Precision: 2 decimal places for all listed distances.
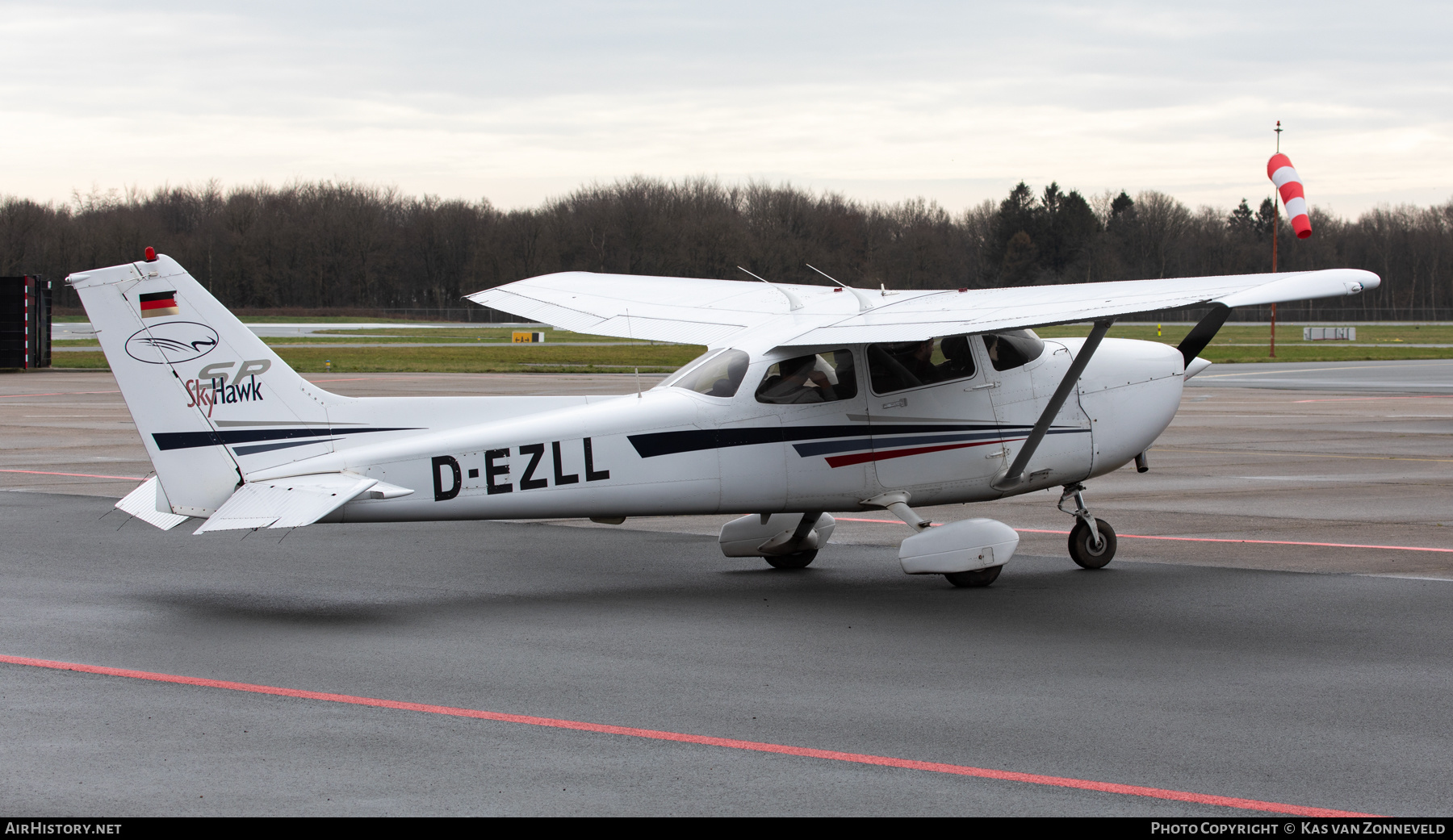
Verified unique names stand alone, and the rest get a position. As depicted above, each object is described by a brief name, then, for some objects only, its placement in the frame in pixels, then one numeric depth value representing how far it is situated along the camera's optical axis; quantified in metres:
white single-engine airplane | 16.23
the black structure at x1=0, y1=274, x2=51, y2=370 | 75.25
